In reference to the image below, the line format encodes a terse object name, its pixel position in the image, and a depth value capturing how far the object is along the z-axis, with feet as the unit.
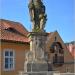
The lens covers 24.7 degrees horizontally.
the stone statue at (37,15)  25.59
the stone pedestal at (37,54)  24.85
